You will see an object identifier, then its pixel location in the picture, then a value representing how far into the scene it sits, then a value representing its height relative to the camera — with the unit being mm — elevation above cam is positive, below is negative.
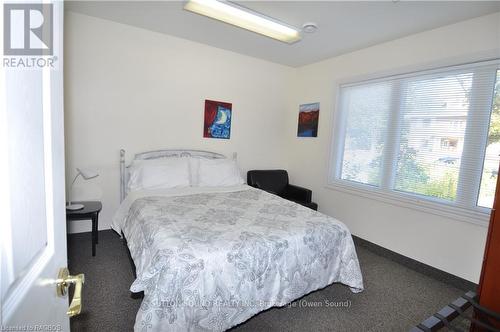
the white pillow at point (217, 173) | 3287 -460
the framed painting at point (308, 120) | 3963 +376
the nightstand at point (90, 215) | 2490 -834
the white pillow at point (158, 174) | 2924 -466
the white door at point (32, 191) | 426 -133
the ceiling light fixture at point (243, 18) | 2328 +1203
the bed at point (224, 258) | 1467 -789
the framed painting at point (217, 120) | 3646 +267
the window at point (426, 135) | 2350 +174
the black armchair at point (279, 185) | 3780 -680
